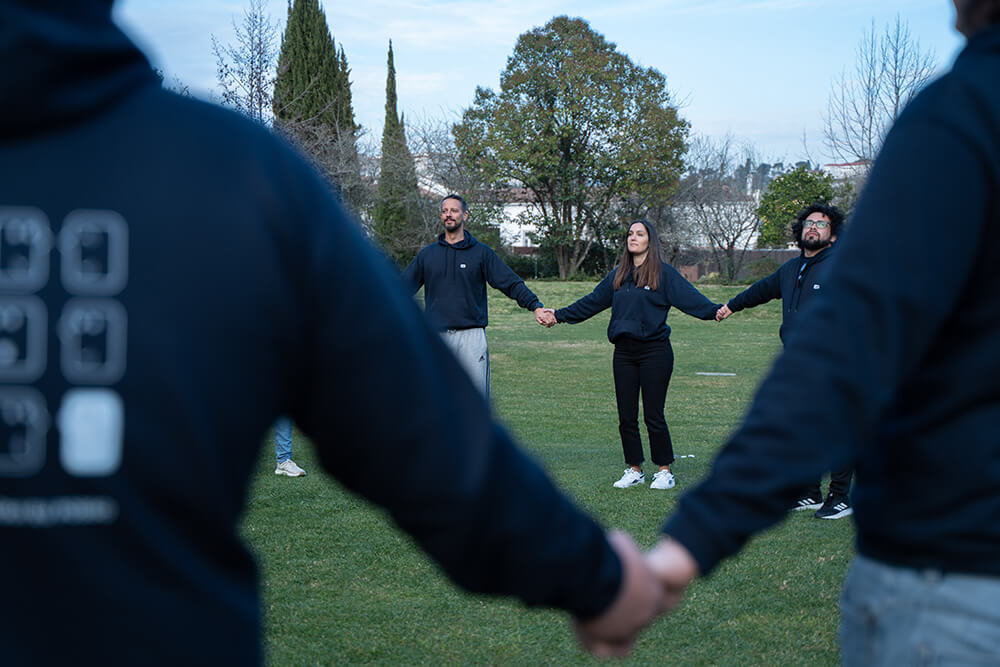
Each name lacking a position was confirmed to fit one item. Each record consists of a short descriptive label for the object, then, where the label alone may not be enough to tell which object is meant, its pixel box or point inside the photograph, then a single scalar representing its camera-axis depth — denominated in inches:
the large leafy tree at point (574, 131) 1761.8
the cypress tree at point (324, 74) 1189.7
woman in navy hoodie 344.2
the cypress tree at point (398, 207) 1835.6
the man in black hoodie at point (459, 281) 389.7
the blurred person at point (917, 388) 63.8
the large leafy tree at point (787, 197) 1601.9
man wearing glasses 301.4
